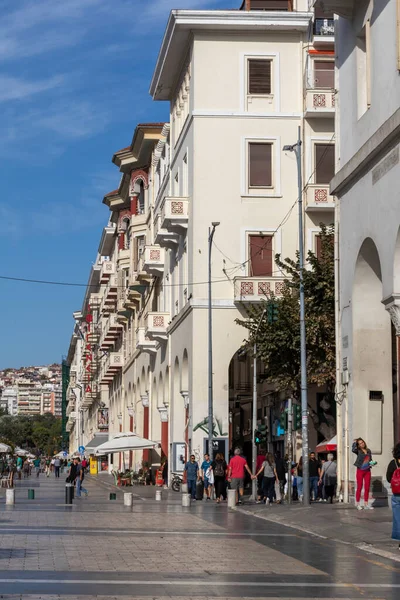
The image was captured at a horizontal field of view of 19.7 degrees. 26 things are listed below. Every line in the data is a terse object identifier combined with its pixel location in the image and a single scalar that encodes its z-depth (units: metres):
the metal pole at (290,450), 33.37
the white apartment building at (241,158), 47.00
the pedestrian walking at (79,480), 43.66
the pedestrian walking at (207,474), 40.72
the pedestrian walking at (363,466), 26.31
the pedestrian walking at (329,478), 32.50
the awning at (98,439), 93.72
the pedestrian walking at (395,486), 18.48
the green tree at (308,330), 39.09
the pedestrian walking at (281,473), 36.49
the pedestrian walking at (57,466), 93.23
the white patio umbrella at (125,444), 54.37
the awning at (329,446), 36.58
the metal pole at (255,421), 37.00
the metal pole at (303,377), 32.19
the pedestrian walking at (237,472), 34.75
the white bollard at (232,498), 33.19
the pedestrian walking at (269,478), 34.56
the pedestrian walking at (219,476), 37.97
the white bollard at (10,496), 34.41
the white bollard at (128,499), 33.38
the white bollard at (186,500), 34.41
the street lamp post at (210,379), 43.84
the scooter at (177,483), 49.44
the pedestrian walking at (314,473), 35.84
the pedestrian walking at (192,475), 40.25
